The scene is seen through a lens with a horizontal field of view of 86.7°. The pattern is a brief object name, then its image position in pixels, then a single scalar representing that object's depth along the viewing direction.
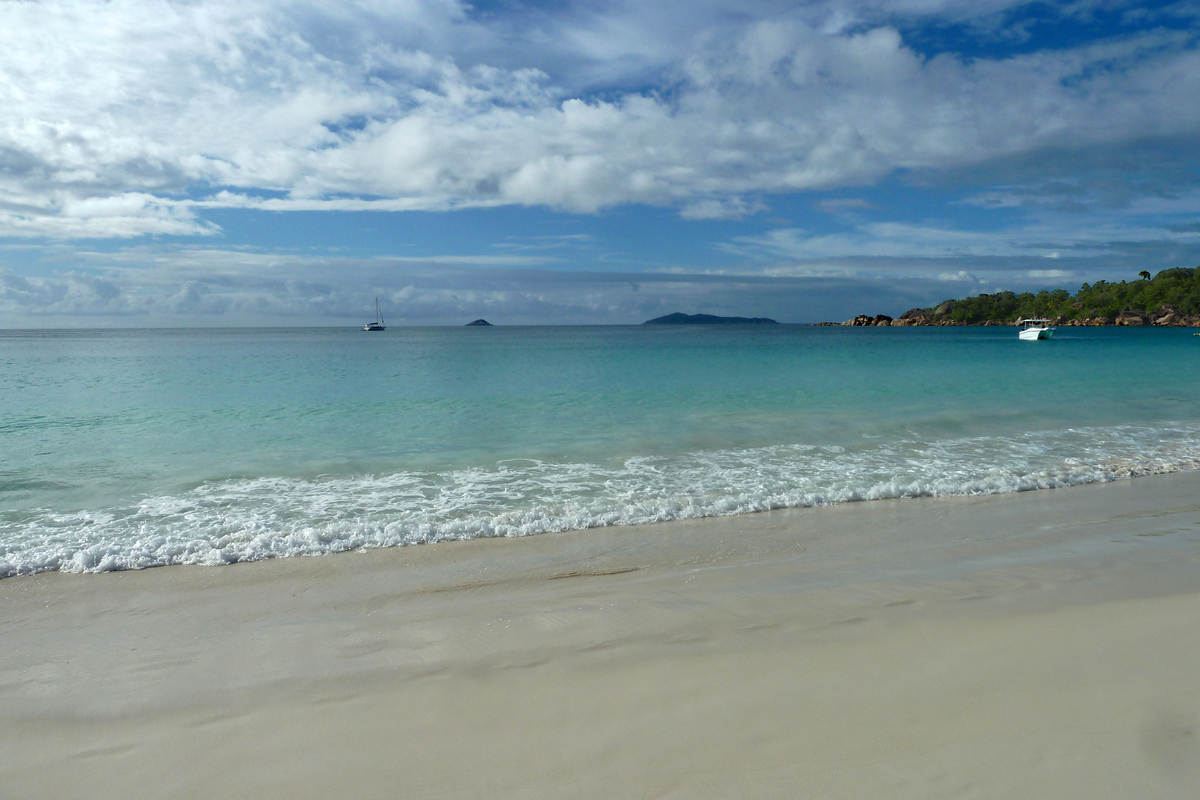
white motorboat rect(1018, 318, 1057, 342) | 80.38
